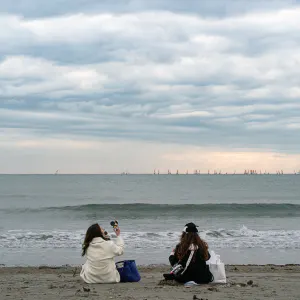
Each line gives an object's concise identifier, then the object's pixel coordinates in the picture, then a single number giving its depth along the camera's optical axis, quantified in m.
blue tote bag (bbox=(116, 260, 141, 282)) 9.49
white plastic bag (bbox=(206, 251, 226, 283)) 8.90
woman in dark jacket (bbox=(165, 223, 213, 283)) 8.70
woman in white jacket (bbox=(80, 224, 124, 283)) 9.11
